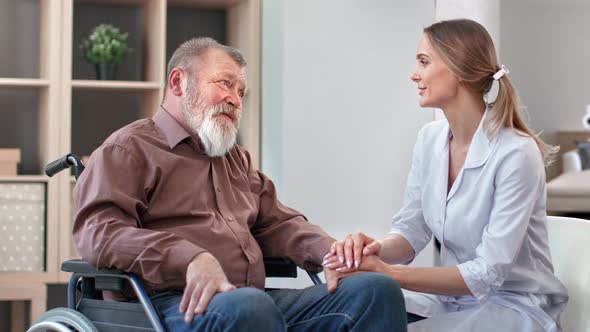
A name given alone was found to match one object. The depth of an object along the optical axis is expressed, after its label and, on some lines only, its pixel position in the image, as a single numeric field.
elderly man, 1.96
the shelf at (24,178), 3.62
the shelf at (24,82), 3.64
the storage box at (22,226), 3.64
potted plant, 3.84
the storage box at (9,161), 3.66
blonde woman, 2.12
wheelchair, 2.01
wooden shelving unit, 3.67
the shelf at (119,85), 3.76
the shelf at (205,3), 4.09
